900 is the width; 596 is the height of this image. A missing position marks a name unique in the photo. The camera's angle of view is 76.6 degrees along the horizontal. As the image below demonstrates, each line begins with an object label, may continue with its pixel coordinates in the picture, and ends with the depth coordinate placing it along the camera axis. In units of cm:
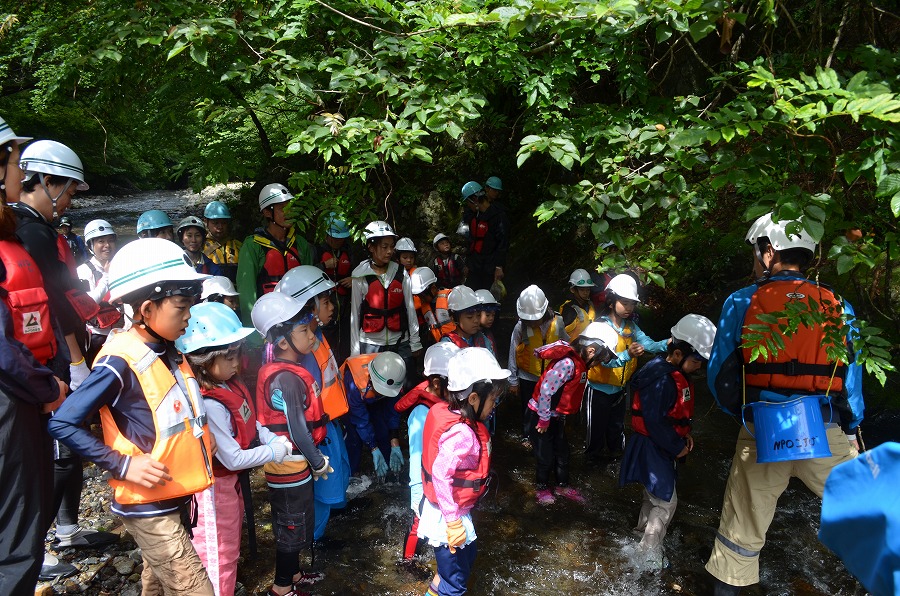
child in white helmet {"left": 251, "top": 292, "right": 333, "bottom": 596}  349
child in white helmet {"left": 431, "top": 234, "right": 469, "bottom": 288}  795
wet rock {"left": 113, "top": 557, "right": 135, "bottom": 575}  394
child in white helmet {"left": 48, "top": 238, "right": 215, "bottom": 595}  251
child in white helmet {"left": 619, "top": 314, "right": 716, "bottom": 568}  402
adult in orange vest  328
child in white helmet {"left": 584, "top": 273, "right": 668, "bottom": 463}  494
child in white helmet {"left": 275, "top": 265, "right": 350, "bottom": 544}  399
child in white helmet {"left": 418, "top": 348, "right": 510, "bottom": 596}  315
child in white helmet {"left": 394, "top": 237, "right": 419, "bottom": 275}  665
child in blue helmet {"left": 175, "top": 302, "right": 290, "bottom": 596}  308
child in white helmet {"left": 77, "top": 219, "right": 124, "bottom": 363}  495
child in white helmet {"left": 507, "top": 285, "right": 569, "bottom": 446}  532
